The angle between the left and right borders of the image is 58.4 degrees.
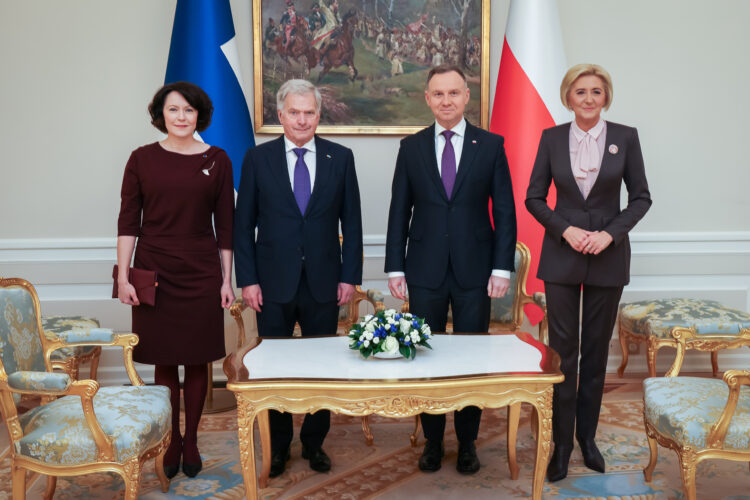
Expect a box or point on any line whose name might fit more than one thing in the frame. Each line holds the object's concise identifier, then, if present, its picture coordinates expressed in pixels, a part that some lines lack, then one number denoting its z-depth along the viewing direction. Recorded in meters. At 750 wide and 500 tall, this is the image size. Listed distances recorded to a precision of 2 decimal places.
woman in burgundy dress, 2.82
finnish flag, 3.98
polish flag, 4.14
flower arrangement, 2.46
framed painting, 4.38
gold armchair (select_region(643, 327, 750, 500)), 2.35
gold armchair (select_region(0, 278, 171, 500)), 2.28
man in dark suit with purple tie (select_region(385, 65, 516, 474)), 2.90
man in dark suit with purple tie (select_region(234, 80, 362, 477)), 2.90
